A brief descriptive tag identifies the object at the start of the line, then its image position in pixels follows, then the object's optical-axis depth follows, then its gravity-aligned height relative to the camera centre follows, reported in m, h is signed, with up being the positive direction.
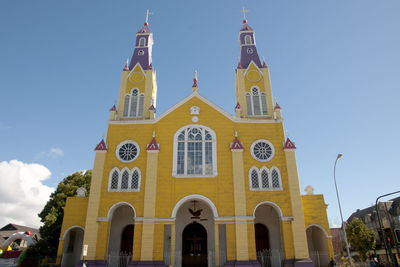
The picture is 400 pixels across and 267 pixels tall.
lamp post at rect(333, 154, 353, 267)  23.42 +6.58
